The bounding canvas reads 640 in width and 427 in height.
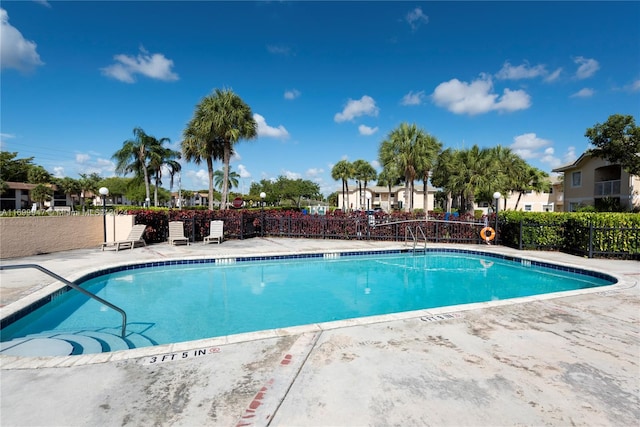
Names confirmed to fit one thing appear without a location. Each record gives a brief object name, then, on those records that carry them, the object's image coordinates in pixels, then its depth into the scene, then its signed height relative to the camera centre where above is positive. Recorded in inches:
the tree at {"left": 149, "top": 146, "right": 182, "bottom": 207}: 1477.6 +240.1
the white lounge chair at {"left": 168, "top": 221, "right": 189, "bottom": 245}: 503.0 -39.8
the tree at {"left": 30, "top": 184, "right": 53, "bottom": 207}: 1918.1 +100.2
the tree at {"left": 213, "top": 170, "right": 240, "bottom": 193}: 3029.0 +291.3
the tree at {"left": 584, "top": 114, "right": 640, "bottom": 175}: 706.8 +154.4
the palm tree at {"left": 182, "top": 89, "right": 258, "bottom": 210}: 866.1 +232.8
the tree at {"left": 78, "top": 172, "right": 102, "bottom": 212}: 2576.5 +199.3
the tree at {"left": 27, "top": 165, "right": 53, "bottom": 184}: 2212.4 +244.9
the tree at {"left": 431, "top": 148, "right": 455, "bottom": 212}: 1223.7 +156.4
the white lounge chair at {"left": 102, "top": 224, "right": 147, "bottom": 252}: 467.2 -44.4
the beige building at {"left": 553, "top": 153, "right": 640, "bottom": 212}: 839.1 +64.0
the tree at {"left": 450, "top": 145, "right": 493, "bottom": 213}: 1133.7 +129.2
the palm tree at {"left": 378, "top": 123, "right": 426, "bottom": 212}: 955.3 +182.2
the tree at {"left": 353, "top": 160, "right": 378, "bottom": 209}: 1980.8 +232.0
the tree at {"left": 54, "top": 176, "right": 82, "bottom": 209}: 2394.2 +185.5
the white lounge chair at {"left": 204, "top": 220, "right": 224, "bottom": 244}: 543.8 -41.9
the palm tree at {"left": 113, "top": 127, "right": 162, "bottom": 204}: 1412.4 +257.5
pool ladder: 550.0 -47.4
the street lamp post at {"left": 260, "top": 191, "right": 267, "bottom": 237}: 630.8 -32.6
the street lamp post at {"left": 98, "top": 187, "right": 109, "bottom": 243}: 488.2 -15.2
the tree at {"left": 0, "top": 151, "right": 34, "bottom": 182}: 2085.4 +297.5
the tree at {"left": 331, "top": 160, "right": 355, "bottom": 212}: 1974.7 +237.6
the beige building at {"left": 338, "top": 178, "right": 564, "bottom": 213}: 1713.8 +53.2
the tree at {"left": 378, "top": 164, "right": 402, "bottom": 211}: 970.7 +110.3
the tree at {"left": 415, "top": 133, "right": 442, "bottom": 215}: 950.4 +169.6
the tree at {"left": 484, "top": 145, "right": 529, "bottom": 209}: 1115.3 +143.5
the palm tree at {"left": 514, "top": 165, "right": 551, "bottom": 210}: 1469.0 +122.6
